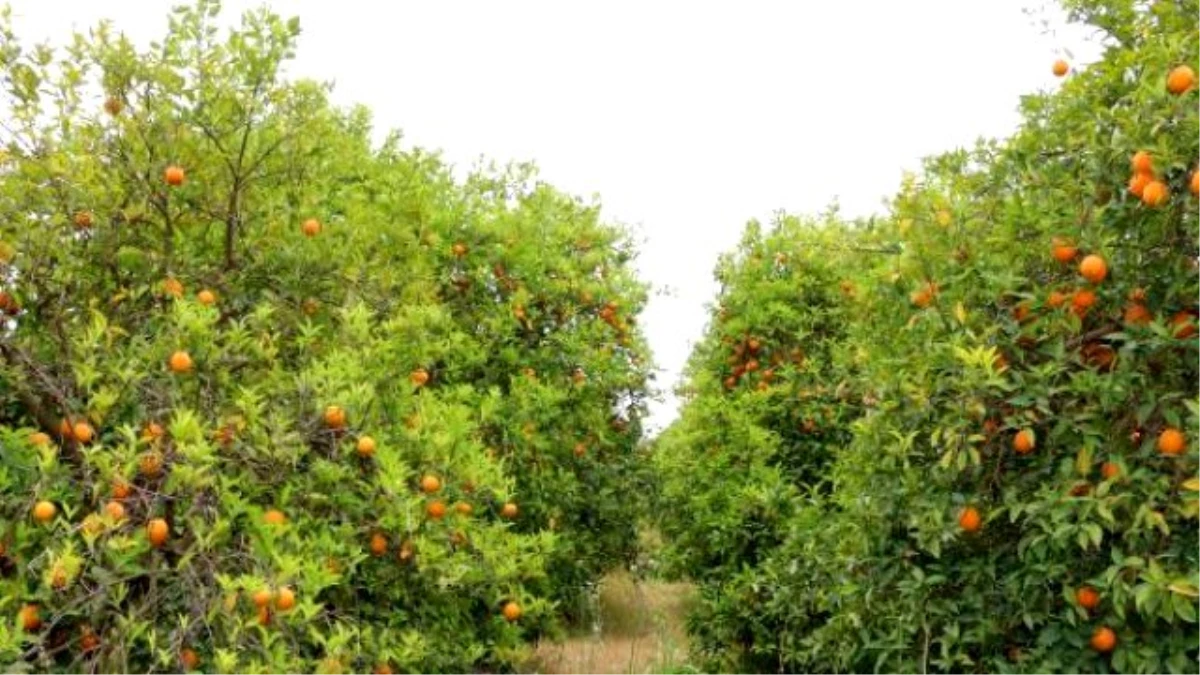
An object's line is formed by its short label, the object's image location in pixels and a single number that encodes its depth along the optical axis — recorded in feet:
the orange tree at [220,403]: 11.09
